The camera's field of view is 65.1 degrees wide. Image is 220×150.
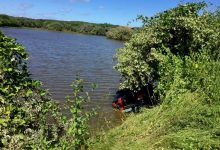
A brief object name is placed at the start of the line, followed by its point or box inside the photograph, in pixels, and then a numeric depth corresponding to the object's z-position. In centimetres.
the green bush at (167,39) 732
